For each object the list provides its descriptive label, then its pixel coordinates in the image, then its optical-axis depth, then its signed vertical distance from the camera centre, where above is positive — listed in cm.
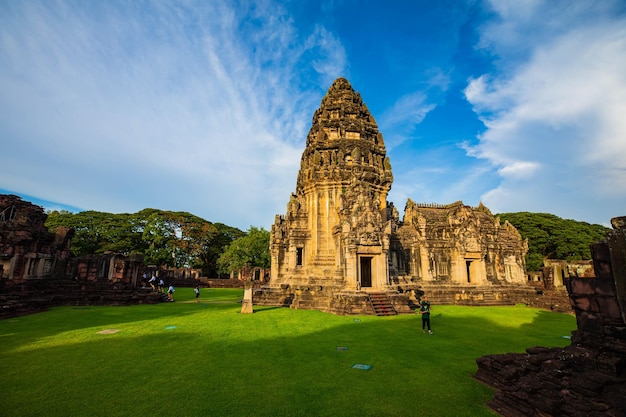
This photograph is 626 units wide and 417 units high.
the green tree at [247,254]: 4894 +262
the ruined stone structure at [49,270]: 2016 -20
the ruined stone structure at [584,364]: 482 -161
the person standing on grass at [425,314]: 1190 -154
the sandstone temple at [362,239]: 1992 +254
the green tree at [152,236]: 4969 +552
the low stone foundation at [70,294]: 1803 -177
